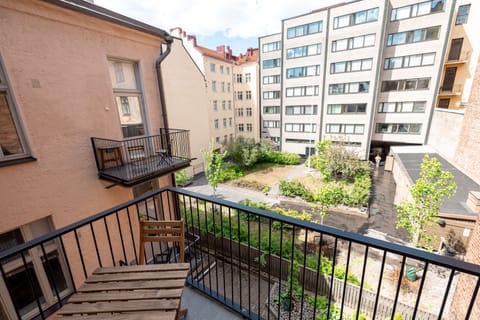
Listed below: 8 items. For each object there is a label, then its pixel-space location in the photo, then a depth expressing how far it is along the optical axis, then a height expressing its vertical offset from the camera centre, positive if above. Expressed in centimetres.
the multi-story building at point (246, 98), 2556 +110
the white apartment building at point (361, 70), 1588 +269
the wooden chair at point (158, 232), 217 -123
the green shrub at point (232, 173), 1714 -547
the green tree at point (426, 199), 683 -325
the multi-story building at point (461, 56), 1595 +324
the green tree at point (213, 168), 1339 -382
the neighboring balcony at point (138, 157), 440 -112
